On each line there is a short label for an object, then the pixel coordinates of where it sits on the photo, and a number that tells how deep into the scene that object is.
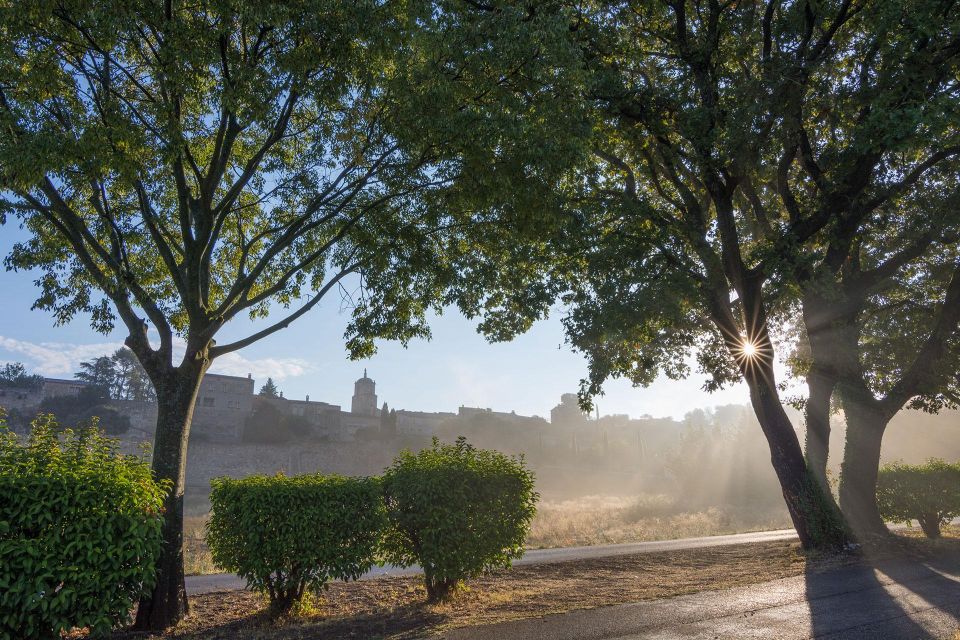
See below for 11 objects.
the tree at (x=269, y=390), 79.56
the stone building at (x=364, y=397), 102.56
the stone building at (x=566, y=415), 122.47
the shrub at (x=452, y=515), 7.73
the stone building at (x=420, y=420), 97.31
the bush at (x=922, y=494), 16.31
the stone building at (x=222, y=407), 69.50
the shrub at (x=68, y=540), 4.95
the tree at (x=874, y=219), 9.12
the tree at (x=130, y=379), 77.81
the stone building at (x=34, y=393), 64.44
